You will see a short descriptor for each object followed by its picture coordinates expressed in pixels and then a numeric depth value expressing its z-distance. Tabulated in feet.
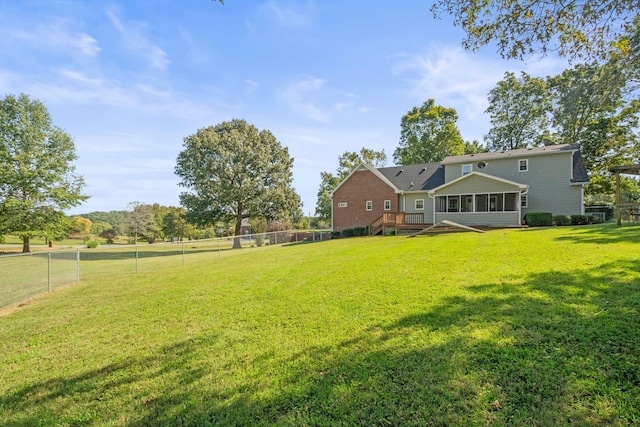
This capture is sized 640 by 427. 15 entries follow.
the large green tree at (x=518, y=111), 104.58
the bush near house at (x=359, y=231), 87.71
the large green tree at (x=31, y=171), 82.89
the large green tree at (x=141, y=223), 168.66
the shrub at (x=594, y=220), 58.66
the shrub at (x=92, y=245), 106.22
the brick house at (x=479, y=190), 66.39
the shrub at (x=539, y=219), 59.00
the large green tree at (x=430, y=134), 123.24
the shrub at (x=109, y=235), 174.41
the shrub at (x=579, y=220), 57.90
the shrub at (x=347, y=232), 88.74
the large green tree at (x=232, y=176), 106.83
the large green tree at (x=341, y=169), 127.85
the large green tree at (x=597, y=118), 90.02
